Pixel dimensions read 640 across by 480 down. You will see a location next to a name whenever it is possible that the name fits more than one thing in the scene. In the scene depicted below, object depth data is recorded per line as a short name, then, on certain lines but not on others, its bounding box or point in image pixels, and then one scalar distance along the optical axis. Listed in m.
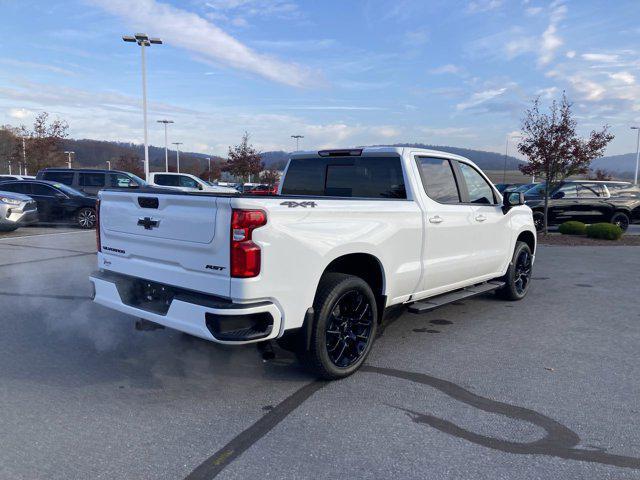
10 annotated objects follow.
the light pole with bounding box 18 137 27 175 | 39.75
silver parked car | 13.14
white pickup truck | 3.49
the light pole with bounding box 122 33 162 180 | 28.33
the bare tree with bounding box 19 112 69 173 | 39.28
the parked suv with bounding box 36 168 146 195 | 18.17
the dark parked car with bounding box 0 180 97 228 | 15.65
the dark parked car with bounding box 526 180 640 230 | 16.47
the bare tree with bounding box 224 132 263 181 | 48.50
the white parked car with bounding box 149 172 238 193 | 20.58
